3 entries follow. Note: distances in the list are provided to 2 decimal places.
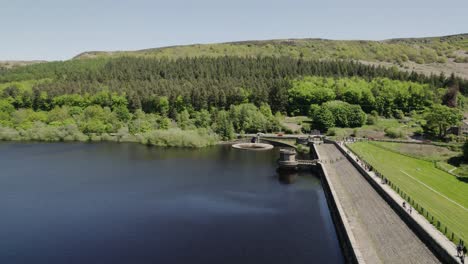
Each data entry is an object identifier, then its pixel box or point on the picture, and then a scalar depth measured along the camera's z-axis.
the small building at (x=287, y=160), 86.31
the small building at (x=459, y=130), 110.25
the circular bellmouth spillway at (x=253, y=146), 114.25
